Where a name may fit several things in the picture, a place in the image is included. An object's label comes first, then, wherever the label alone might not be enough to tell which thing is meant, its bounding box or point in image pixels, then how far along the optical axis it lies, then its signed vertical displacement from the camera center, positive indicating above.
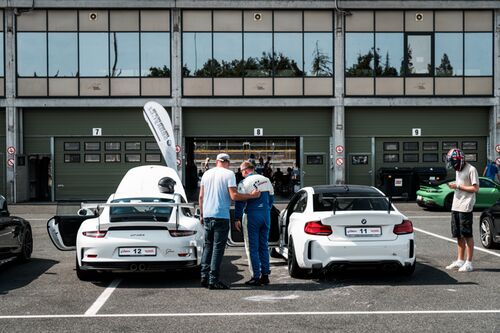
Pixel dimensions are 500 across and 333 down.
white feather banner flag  17.31 +0.67
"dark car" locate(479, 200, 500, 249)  12.47 -1.43
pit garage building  29.27 +2.95
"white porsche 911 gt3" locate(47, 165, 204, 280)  8.82 -1.13
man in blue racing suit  9.04 -1.02
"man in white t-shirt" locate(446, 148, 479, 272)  10.00 -0.77
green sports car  21.97 -1.44
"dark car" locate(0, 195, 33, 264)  10.05 -1.35
